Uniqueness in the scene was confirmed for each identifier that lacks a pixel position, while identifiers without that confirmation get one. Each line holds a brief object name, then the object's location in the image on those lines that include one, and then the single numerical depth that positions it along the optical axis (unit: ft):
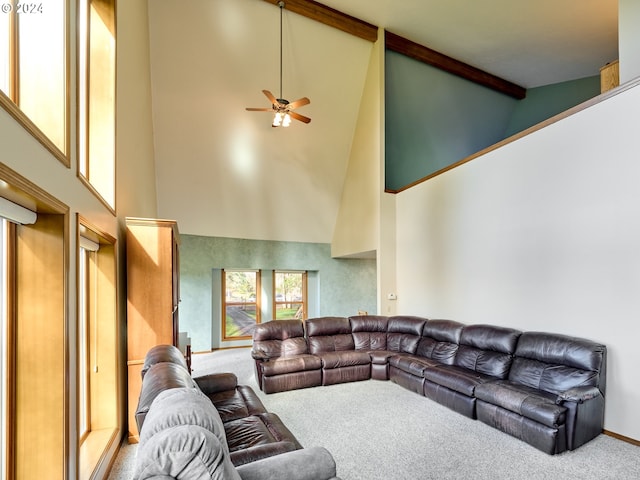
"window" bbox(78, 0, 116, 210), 9.78
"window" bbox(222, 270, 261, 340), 25.93
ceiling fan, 16.33
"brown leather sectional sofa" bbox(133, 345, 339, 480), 3.97
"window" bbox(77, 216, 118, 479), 9.94
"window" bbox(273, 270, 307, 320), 27.81
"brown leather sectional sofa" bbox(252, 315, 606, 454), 10.03
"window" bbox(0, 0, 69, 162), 5.70
